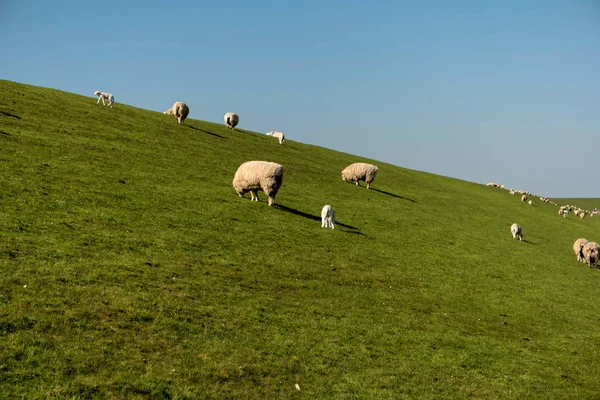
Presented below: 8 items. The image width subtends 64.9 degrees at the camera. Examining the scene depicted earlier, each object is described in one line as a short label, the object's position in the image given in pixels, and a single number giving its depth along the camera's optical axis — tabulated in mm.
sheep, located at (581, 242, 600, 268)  36812
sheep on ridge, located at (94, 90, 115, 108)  47844
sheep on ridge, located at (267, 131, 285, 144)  60719
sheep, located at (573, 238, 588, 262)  38225
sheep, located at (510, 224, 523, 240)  41469
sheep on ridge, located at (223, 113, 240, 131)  57031
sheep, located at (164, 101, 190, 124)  49031
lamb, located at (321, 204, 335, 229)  28547
